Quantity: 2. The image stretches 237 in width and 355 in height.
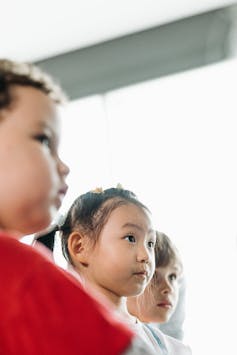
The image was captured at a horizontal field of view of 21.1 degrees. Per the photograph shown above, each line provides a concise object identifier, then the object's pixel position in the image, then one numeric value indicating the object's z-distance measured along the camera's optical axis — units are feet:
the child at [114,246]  3.34
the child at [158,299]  4.06
